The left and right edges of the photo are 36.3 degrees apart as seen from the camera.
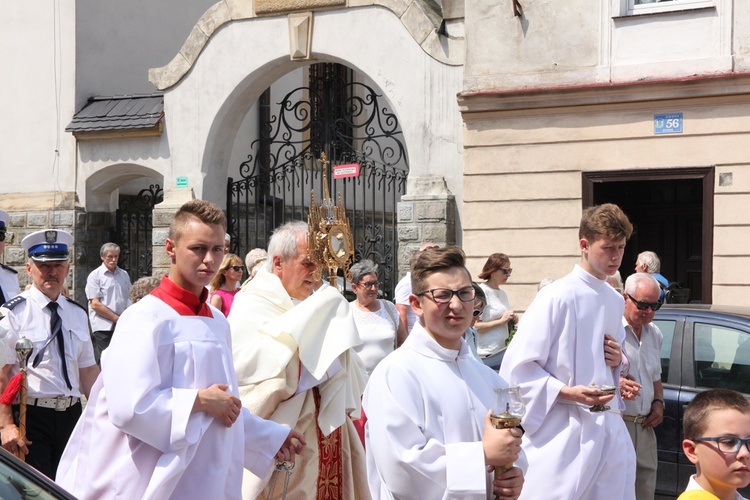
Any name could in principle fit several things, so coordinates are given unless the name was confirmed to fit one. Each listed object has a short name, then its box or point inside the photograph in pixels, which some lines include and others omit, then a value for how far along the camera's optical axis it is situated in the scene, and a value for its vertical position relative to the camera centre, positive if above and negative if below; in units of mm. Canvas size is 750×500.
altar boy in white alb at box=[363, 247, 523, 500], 3742 -689
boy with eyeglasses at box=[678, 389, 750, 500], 3785 -792
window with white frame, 12594 +2285
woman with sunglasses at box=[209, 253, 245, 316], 9461 -614
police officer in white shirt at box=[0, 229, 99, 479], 6801 -869
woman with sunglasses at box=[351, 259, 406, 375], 9227 -923
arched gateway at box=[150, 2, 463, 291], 14398 +1577
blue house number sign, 12734 +961
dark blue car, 7680 -1058
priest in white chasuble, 5965 -841
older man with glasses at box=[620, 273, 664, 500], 7156 -1118
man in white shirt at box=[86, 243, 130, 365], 14922 -1152
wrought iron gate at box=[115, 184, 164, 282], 17625 -487
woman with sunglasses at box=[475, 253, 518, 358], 11008 -1015
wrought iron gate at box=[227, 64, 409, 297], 15297 +493
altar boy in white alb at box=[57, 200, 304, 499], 4402 -750
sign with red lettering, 14750 +482
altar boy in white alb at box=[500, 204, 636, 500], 5613 -851
